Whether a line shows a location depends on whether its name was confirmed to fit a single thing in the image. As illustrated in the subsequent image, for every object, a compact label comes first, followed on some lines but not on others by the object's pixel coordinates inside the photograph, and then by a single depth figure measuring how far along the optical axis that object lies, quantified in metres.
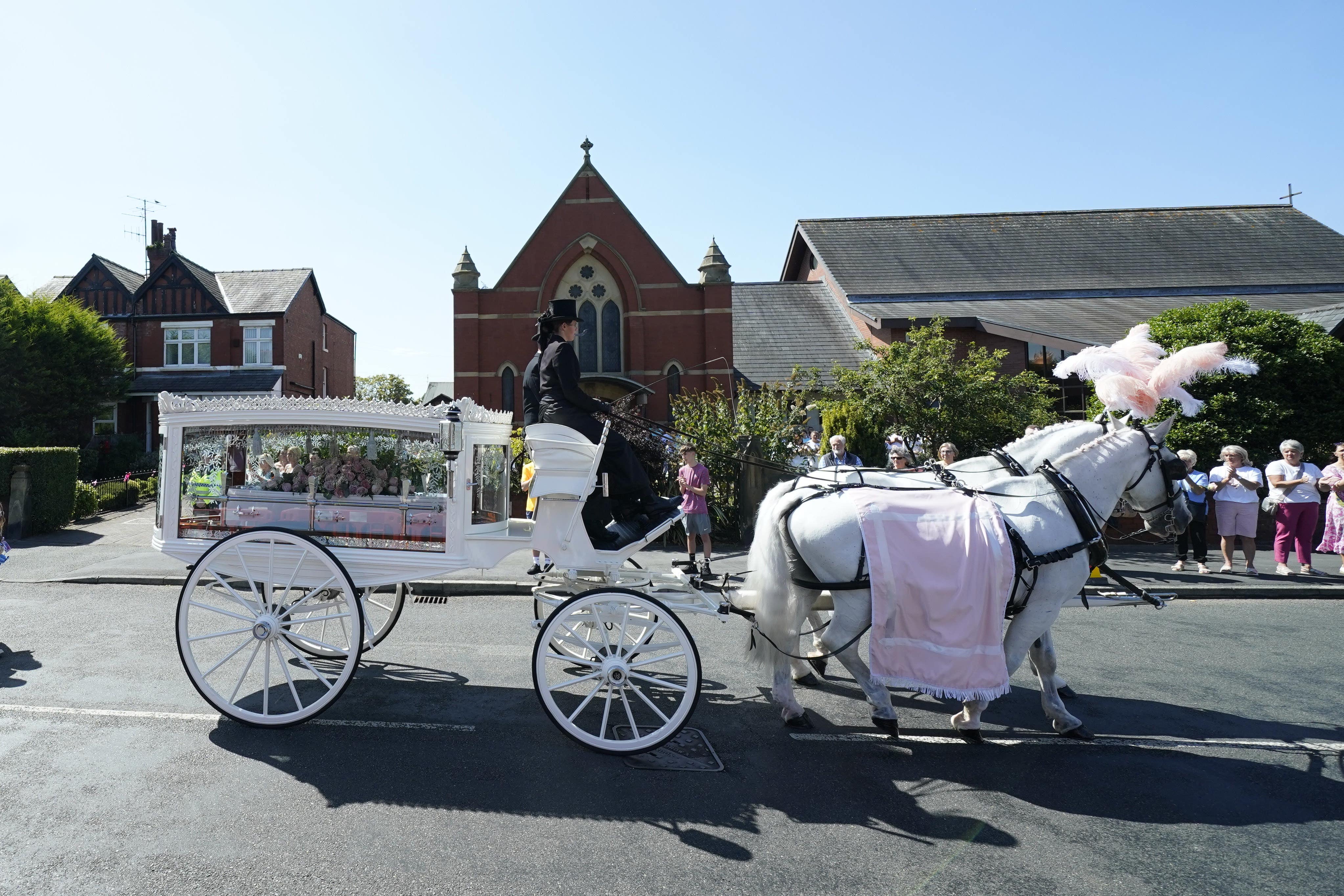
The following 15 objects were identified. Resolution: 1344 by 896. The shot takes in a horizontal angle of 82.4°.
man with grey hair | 10.59
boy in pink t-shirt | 9.80
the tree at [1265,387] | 12.66
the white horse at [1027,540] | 4.27
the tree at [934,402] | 12.98
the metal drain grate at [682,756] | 4.08
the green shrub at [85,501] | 14.55
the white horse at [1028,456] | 4.80
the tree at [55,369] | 22.64
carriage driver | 4.69
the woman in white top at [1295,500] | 9.63
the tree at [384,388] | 50.88
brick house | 27.62
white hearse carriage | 4.41
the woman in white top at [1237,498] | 10.00
